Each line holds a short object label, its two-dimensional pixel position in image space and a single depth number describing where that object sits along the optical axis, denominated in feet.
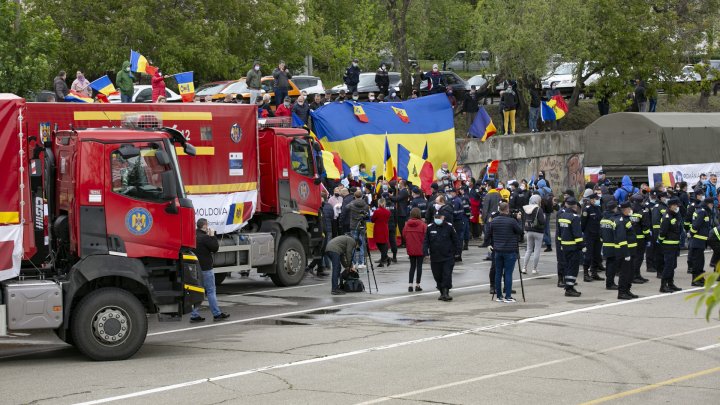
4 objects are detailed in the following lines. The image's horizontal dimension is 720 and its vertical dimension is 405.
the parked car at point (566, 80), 145.79
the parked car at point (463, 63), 189.63
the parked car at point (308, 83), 133.08
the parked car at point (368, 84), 135.03
